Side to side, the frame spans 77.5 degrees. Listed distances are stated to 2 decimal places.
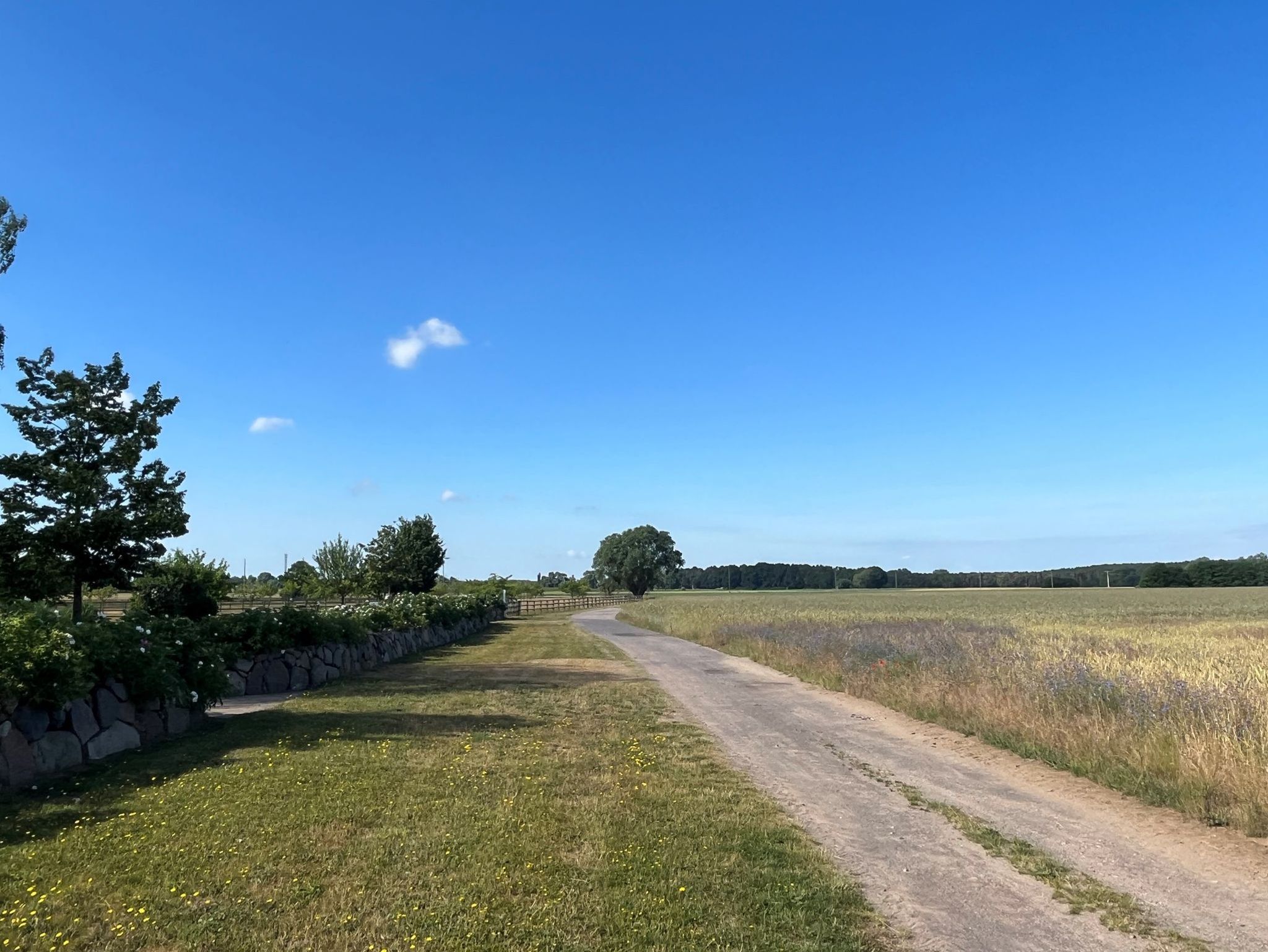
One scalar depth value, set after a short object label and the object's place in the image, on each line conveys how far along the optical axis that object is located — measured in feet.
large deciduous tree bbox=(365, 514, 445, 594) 143.33
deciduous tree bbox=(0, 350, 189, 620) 54.03
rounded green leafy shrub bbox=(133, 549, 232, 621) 78.95
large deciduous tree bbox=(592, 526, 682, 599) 417.49
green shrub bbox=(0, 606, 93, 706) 24.81
